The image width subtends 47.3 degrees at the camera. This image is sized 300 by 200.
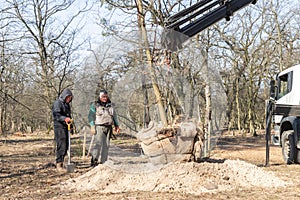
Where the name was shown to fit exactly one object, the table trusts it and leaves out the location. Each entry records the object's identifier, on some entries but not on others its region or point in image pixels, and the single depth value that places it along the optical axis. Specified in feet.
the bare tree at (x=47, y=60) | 33.99
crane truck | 27.09
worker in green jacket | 22.39
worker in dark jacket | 23.94
